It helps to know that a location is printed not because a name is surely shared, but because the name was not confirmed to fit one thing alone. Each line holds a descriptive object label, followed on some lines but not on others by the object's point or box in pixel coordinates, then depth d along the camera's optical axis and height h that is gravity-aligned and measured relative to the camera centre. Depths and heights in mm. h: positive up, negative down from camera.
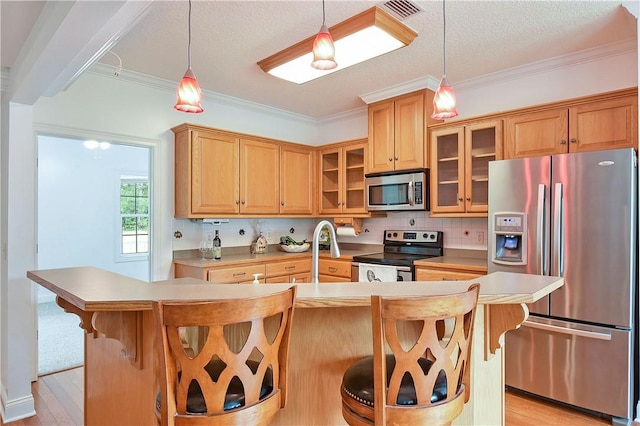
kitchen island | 1397 -458
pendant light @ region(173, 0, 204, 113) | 1939 +606
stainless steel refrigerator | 2416 -336
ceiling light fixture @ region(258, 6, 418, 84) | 2430 +1166
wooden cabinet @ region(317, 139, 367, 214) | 4492 +418
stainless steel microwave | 3770 +250
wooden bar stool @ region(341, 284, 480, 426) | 1152 -495
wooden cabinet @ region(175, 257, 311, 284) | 3546 -560
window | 6633 -19
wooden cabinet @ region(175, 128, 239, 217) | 3629 +400
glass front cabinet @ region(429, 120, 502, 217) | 3393 +456
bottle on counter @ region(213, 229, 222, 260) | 3846 -335
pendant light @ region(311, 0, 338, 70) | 1678 +714
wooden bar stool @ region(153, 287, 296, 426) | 1051 -429
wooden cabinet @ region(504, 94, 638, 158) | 2680 +648
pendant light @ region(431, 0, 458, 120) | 2068 +600
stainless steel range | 3568 -386
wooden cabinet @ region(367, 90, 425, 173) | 3770 +825
